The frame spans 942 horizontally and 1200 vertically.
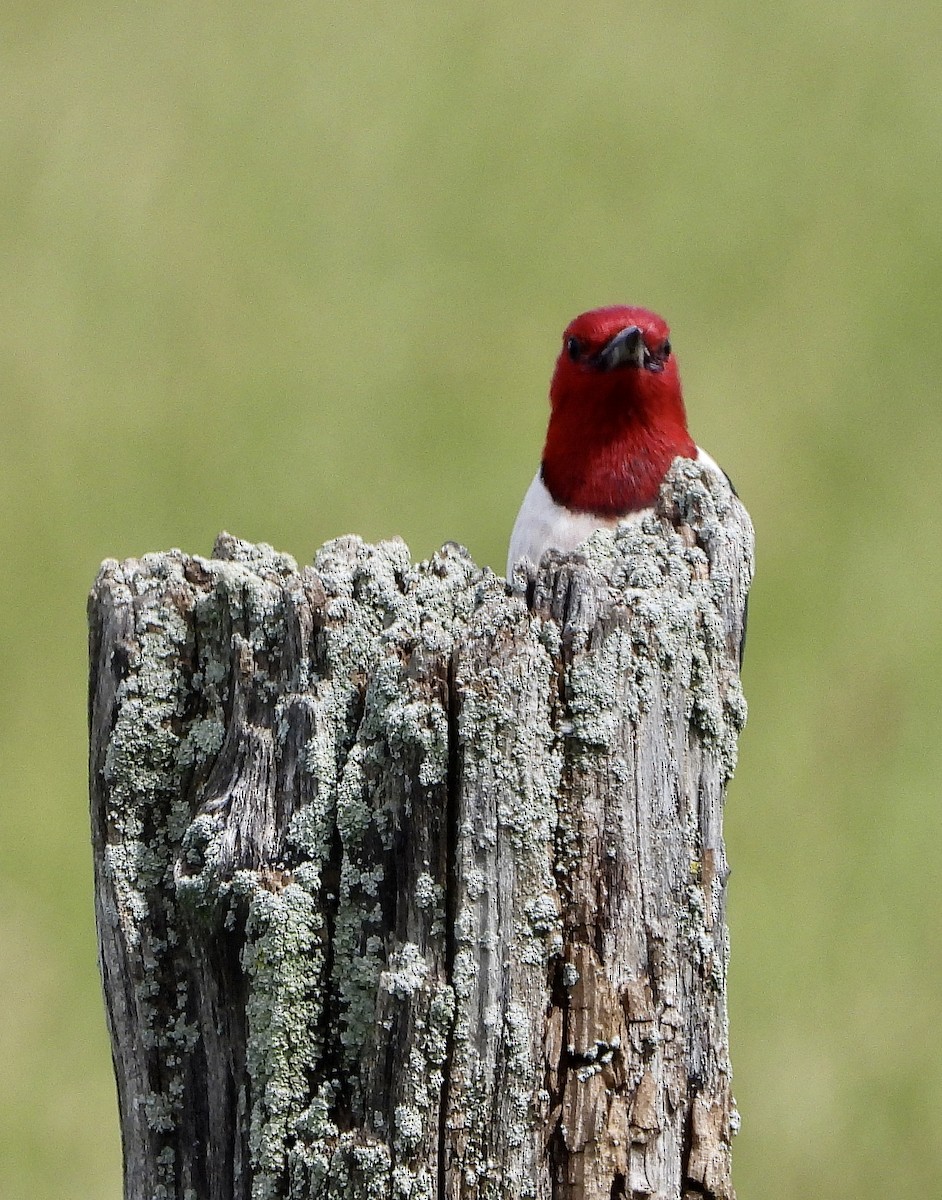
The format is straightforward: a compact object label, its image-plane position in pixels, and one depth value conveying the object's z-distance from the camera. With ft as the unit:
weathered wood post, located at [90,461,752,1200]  15.62
